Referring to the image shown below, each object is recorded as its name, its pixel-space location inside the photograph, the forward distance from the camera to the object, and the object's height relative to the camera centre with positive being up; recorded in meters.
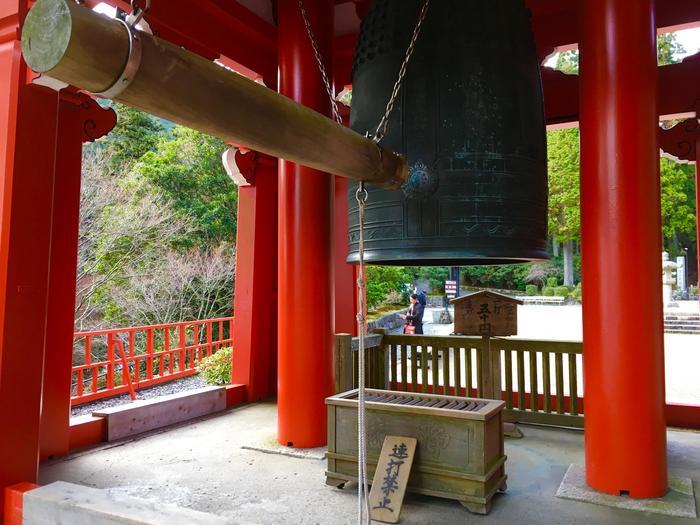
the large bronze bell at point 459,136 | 2.01 +0.65
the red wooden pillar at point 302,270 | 4.46 +0.26
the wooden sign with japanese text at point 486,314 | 5.00 -0.13
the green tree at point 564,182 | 22.25 +5.18
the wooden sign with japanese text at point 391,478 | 3.11 -1.09
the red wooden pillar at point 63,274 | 4.15 +0.21
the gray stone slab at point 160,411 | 4.70 -1.09
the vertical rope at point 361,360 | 1.66 -0.19
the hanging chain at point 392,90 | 1.58 +0.77
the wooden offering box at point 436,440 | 3.20 -0.90
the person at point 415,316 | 9.03 -0.27
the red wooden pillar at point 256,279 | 6.21 +0.25
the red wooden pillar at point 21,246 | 2.99 +0.31
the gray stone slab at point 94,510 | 1.99 -0.85
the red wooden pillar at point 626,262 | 3.33 +0.25
